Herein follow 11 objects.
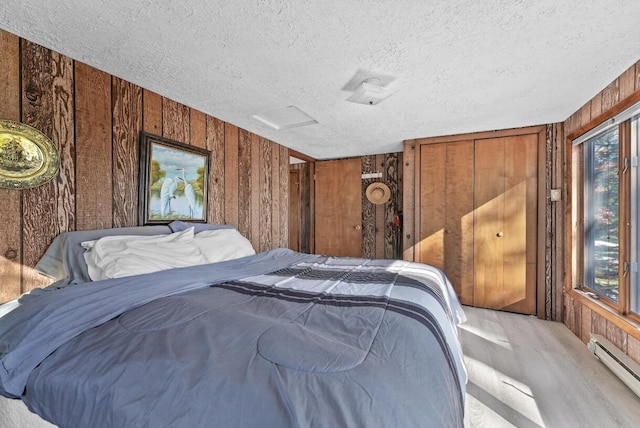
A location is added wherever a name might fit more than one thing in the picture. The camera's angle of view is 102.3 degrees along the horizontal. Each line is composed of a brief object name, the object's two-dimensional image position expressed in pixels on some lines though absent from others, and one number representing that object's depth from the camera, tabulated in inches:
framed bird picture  83.0
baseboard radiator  64.0
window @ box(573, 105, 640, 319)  74.1
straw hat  169.6
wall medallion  56.9
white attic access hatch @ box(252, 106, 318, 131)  104.7
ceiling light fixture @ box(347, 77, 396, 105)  77.8
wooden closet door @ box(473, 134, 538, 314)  119.3
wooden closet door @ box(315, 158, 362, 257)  178.7
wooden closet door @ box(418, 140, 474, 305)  129.0
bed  25.5
